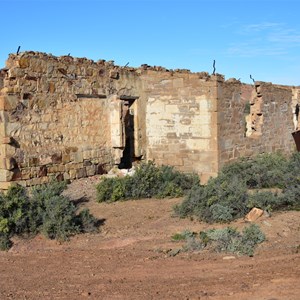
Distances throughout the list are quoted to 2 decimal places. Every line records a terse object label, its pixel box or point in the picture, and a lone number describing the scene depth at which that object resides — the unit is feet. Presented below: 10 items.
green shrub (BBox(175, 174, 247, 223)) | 28.12
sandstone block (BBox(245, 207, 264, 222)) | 27.25
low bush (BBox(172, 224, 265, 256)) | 22.79
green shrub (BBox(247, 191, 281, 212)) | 28.55
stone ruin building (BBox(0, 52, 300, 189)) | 36.19
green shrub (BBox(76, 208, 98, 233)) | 28.09
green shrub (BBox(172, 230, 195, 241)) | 25.33
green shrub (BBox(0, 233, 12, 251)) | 25.94
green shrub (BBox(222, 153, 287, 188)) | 36.27
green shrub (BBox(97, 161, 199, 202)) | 35.71
